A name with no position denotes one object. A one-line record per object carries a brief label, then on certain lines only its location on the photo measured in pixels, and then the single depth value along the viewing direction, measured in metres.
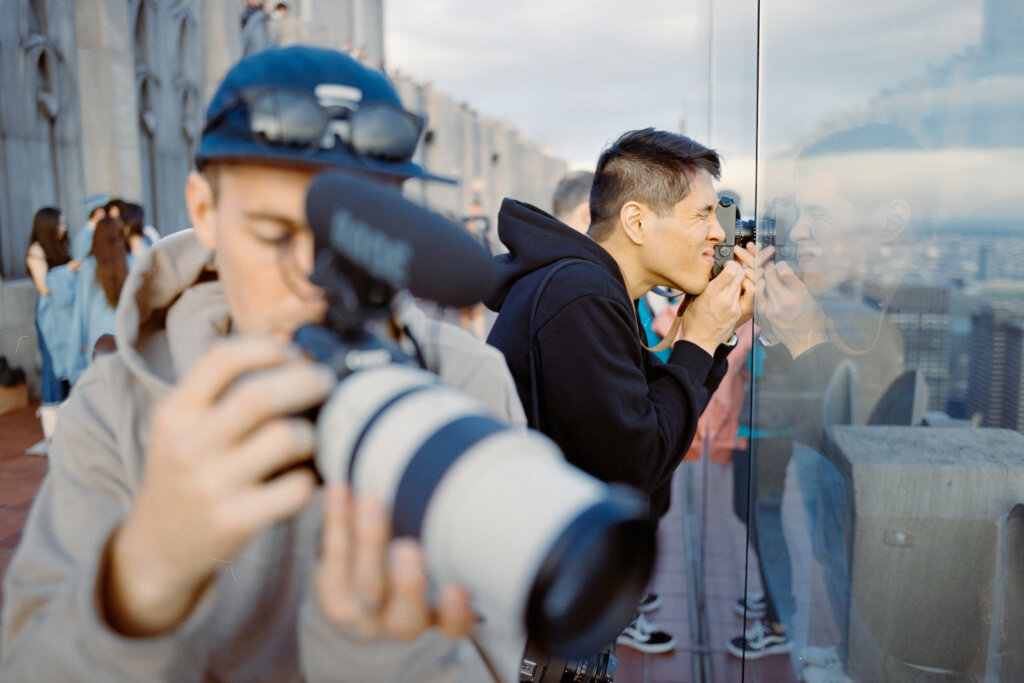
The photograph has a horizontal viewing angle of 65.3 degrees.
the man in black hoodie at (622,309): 1.48
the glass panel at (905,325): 1.19
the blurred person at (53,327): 4.59
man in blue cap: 0.54
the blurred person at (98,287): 3.44
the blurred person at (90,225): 4.63
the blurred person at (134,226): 4.00
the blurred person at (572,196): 3.99
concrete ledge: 1.22
